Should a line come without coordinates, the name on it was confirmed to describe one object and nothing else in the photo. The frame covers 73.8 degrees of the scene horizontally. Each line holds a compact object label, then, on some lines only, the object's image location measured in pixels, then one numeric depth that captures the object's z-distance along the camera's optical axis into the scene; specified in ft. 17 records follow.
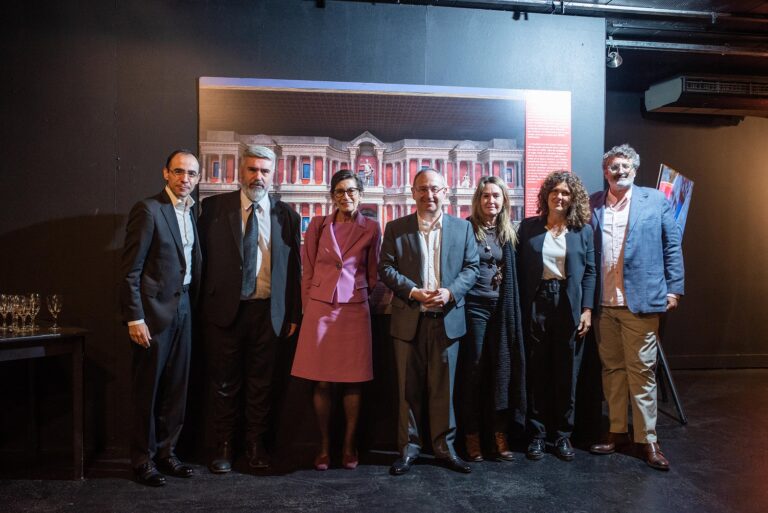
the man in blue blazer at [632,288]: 11.39
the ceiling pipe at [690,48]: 16.29
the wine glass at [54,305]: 10.87
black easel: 14.12
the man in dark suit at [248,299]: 10.96
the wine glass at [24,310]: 10.63
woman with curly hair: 11.33
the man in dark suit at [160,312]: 10.15
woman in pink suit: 10.87
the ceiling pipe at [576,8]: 12.99
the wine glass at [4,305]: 10.46
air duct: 18.39
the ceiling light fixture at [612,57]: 15.67
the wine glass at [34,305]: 10.76
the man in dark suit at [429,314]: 10.70
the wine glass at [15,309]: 10.55
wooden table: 9.83
